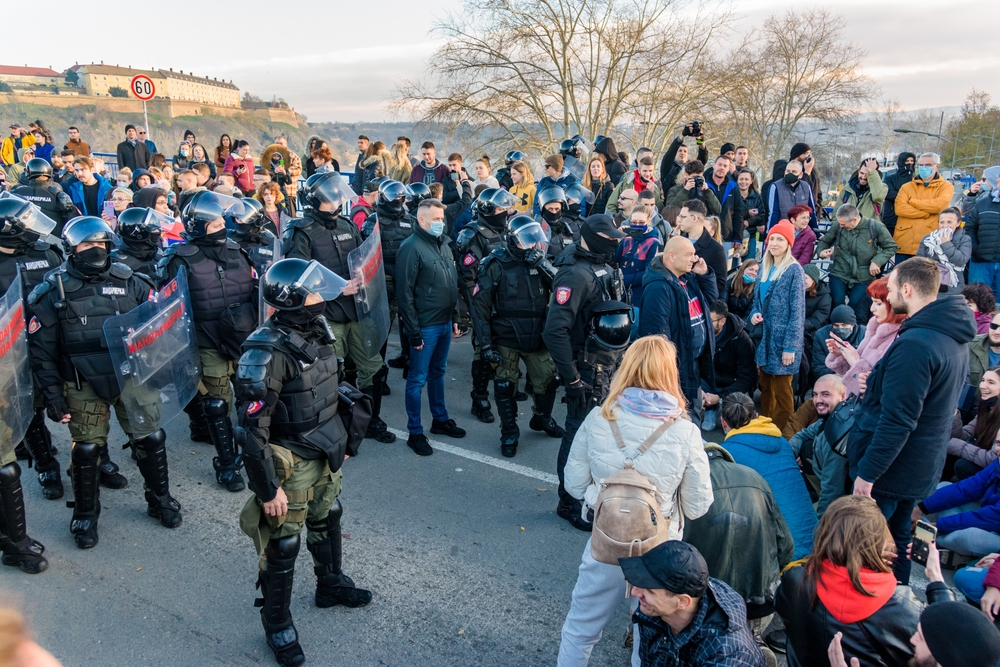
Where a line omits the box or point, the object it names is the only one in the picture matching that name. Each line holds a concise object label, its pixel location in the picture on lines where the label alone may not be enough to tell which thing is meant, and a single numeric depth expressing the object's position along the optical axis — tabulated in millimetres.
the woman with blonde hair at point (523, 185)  9555
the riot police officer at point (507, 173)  10762
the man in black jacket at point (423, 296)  5703
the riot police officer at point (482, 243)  6230
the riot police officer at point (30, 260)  4746
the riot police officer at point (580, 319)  4637
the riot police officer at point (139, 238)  5207
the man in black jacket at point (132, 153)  14742
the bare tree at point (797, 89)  41281
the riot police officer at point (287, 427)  3164
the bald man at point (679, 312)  4750
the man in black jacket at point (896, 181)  9008
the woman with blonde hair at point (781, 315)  5844
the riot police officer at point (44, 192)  8141
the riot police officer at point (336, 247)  5699
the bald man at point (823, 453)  3887
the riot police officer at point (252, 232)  5766
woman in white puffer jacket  2779
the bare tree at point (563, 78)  24328
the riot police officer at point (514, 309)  5387
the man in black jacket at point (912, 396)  3203
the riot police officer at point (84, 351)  4242
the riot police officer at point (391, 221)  6777
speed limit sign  16531
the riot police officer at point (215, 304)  5082
